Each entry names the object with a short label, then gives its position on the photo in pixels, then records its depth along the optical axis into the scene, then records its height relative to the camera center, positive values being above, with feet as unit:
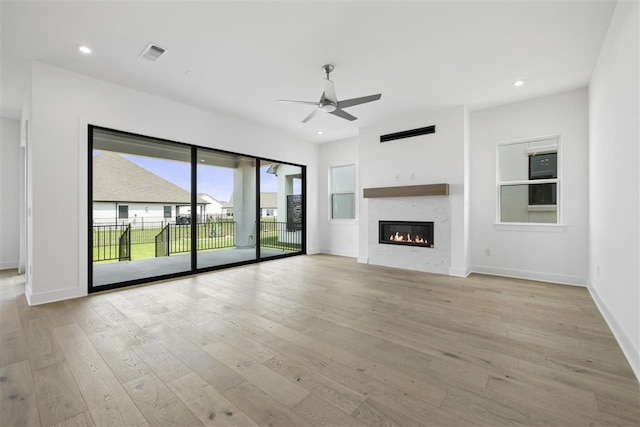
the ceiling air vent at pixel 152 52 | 9.96 +6.14
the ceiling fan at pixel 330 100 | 10.77 +4.66
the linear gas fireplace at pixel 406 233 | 16.88 -1.27
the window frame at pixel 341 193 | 22.35 +1.80
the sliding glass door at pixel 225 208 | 17.89 +0.41
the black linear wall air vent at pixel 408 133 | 16.62 +5.19
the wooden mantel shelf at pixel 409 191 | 15.70 +1.44
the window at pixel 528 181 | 14.52 +1.81
